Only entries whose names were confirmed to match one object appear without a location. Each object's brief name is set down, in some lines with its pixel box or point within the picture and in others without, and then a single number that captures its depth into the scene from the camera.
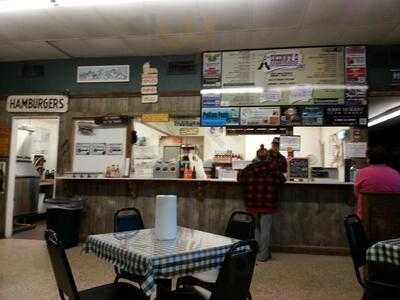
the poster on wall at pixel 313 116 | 5.81
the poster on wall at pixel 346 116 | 5.71
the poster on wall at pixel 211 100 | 6.15
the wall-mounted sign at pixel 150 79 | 6.41
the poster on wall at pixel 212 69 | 6.19
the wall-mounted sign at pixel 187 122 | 6.79
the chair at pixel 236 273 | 2.05
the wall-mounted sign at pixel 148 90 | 6.39
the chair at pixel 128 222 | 3.48
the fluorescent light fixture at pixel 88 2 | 4.47
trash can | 5.82
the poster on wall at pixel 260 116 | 5.96
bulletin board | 6.49
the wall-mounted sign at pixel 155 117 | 6.34
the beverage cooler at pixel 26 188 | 7.91
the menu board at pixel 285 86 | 5.78
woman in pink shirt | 3.57
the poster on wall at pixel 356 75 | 5.74
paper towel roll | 2.58
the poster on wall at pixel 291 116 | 5.88
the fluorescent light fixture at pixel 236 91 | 6.03
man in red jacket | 5.18
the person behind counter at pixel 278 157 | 5.72
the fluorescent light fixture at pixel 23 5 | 4.50
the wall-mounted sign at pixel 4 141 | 6.84
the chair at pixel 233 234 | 2.77
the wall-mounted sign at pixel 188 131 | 8.36
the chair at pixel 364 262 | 2.65
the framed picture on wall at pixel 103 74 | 6.53
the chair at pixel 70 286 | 2.17
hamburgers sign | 6.64
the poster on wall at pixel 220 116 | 6.09
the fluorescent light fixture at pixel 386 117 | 8.82
